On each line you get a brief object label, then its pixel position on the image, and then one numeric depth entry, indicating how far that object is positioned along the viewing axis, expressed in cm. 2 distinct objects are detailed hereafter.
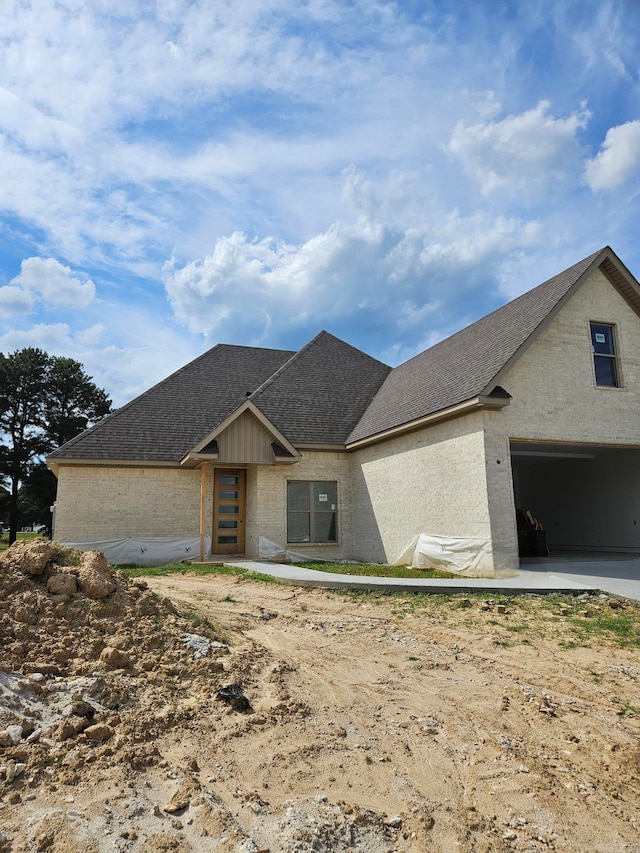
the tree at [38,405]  3797
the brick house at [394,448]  1323
